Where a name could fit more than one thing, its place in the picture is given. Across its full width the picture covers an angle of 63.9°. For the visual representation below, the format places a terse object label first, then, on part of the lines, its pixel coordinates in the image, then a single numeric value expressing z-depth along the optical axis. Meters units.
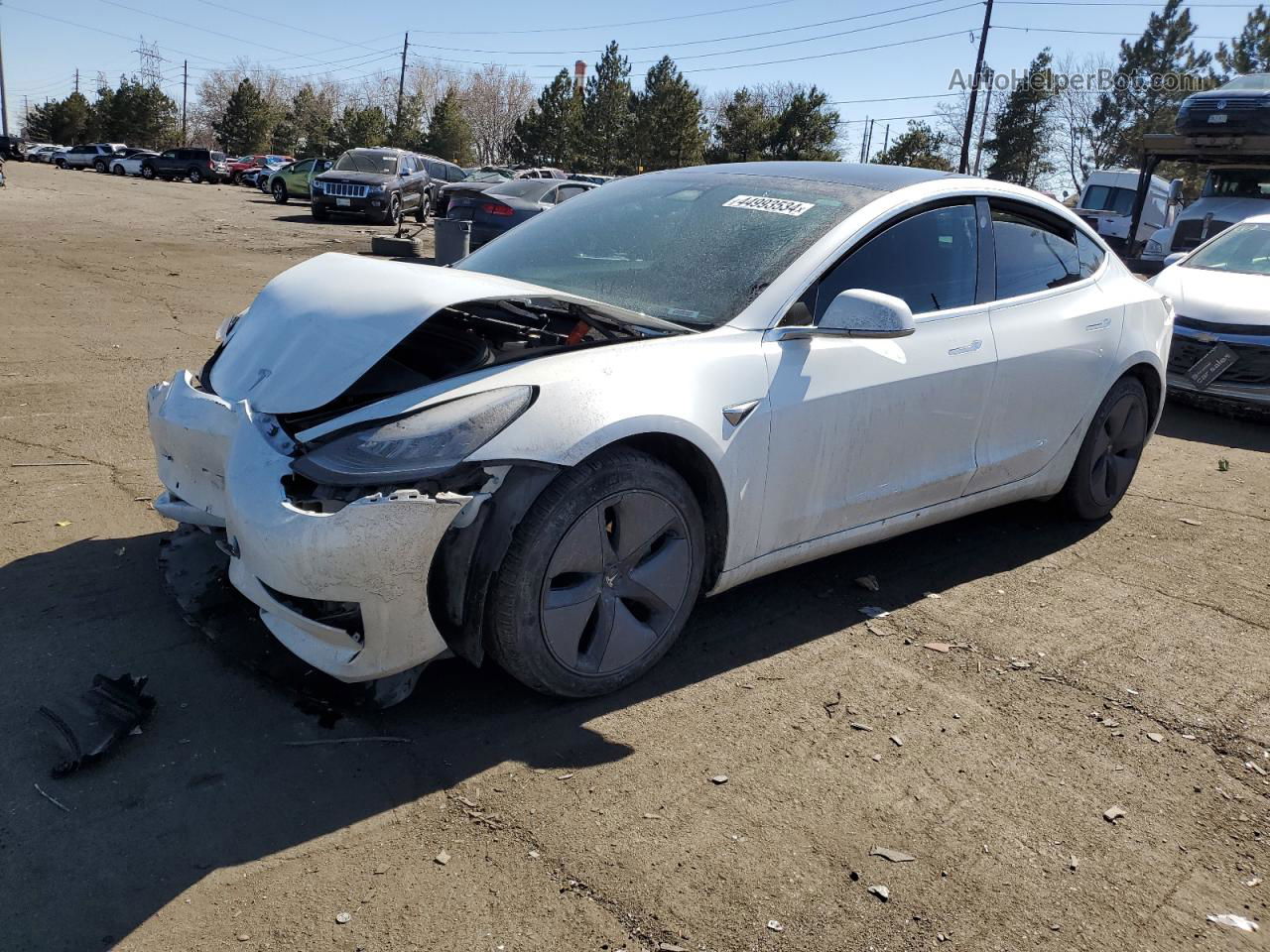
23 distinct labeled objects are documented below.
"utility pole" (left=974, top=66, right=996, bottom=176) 44.56
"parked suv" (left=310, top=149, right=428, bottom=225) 23.05
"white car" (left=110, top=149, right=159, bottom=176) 49.50
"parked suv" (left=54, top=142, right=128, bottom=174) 53.77
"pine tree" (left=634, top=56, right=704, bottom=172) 49.88
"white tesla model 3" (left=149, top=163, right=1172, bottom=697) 2.76
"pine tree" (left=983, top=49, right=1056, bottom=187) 51.47
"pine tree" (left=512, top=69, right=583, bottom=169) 56.47
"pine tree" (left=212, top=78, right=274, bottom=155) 73.81
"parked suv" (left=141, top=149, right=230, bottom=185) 47.47
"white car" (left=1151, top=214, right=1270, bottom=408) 7.73
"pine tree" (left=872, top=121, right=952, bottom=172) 44.17
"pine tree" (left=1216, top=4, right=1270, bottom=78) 53.56
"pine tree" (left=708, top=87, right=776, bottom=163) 44.41
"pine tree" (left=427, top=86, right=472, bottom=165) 62.12
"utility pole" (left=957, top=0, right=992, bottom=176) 37.59
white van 23.89
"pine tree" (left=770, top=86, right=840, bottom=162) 41.03
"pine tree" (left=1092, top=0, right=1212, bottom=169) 56.88
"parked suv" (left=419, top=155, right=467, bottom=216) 25.19
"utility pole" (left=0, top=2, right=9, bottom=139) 66.09
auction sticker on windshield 3.87
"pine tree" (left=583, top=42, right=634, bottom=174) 55.88
